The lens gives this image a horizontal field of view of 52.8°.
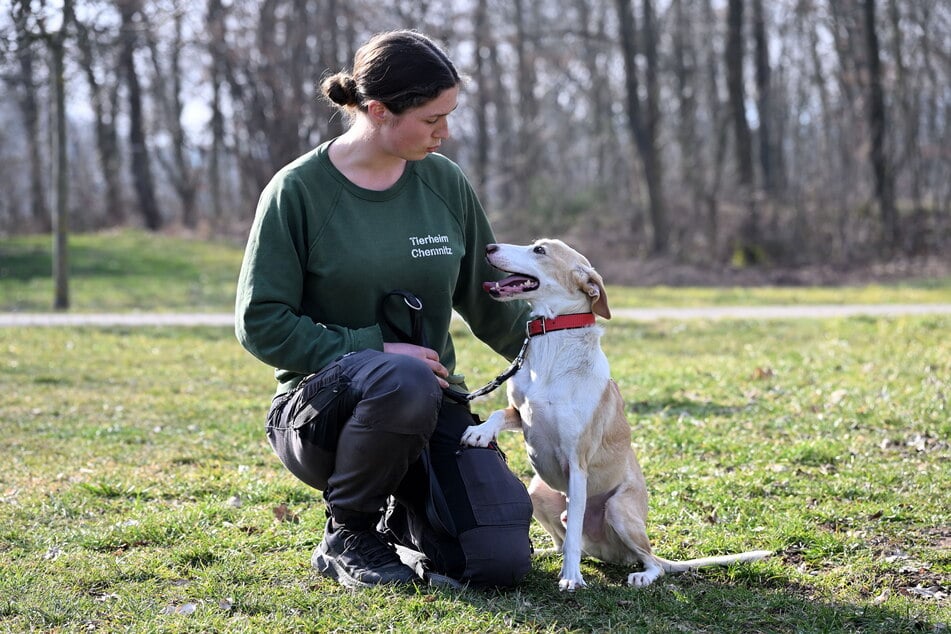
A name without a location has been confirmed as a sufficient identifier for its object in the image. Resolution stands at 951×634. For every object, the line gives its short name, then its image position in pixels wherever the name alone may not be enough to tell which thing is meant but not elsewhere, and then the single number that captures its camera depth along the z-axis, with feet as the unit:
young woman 11.33
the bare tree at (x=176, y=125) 99.14
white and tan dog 12.10
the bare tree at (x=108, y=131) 93.04
